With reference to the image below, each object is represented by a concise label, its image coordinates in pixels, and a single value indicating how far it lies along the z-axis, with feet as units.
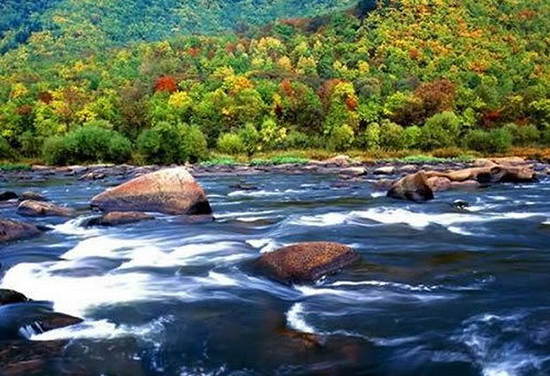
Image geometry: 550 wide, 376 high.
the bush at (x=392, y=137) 245.45
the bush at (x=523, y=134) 245.86
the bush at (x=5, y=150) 230.27
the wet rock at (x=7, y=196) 80.23
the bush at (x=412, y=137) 241.14
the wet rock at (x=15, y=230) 47.44
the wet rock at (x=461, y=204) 65.41
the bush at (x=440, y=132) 240.32
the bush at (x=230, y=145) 236.02
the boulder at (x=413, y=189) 71.32
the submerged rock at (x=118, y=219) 56.03
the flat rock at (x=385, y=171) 128.65
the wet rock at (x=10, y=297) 29.17
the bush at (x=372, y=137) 247.91
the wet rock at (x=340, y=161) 169.02
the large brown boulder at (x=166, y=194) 59.00
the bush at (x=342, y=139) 247.29
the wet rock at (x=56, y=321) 26.30
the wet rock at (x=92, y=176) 132.46
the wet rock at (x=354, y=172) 126.41
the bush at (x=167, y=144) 194.70
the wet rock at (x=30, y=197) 78.16
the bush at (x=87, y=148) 201.26
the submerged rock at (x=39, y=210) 63.16
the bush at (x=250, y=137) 243.40
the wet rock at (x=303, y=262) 34.35
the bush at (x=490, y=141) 227.40
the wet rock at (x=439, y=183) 86.46
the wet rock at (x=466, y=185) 89.04
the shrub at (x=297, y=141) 251.80
